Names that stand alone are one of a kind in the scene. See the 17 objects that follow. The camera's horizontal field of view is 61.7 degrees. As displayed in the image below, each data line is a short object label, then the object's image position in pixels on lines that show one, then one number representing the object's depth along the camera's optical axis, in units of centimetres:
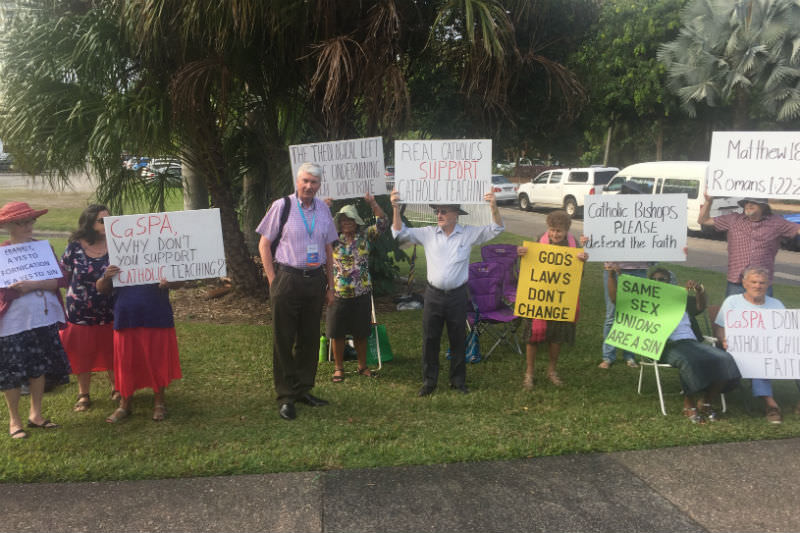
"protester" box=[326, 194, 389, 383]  592
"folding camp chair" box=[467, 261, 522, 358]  660
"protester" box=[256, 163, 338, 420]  489
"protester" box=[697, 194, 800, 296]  545
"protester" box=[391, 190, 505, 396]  534
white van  1717
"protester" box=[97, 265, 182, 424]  488
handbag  641
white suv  2397
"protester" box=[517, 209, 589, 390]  564
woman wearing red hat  452
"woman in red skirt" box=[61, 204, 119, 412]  496
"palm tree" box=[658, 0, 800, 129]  2116
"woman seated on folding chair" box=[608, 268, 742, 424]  497
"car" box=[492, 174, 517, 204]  2883
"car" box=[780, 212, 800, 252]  1498
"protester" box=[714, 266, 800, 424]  507
